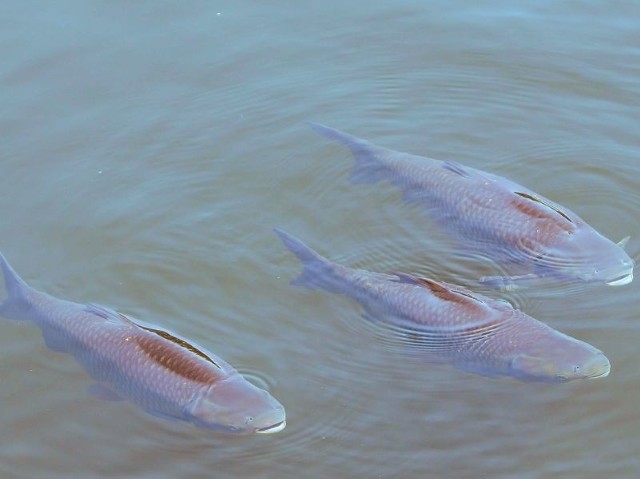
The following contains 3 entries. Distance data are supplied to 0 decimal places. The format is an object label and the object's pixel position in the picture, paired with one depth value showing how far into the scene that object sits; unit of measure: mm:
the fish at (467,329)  6324
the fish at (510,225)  7129
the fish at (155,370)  6070
